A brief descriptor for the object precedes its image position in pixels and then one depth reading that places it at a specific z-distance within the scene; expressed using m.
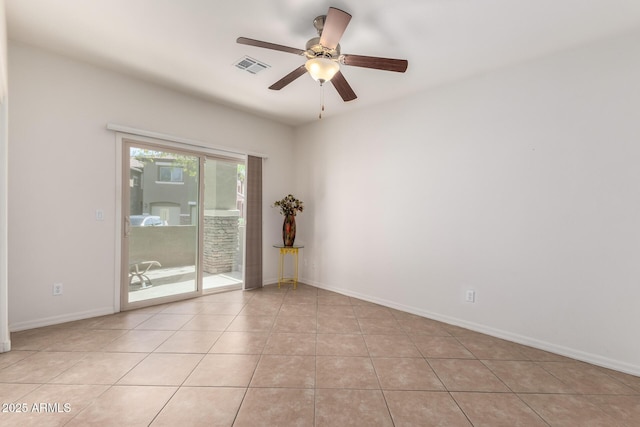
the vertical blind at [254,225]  4.53
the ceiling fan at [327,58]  2.04
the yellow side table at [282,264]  4.66
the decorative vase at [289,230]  4.63
